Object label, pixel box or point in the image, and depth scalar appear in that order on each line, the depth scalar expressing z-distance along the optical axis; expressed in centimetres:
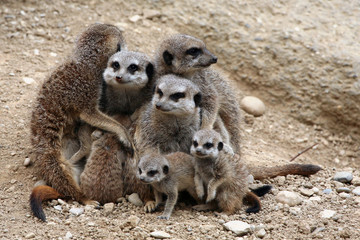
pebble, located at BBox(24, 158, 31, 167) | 821
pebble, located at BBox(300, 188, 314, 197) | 767
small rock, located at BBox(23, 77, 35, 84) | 990
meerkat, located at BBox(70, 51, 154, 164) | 759
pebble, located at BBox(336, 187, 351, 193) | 778
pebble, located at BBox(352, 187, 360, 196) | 769
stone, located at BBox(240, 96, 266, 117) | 1119
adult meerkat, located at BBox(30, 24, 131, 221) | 749
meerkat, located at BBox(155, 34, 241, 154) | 795
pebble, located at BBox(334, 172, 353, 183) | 811
